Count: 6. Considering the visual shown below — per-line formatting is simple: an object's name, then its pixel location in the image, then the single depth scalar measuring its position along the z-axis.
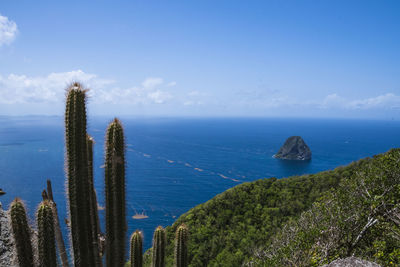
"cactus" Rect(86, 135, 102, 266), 5.49
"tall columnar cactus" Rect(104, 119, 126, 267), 5.61
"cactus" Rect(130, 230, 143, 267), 7.19
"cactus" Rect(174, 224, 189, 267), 8.08
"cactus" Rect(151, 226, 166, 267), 7.81
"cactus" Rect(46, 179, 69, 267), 5.55
